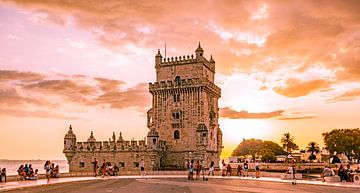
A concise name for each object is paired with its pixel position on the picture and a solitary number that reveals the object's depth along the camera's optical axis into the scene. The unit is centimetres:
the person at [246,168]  4708
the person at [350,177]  3644
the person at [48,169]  3898
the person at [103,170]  4605
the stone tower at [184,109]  6606
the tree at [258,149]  11419
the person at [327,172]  3785
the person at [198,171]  4413
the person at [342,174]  3666
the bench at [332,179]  3694
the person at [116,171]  5134
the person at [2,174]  3569
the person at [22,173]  3950
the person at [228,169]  4862
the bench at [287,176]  4206
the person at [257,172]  4482
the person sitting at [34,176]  4002
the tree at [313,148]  13275
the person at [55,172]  4379
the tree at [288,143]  12781
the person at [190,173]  4352
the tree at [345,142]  9981
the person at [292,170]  3982
